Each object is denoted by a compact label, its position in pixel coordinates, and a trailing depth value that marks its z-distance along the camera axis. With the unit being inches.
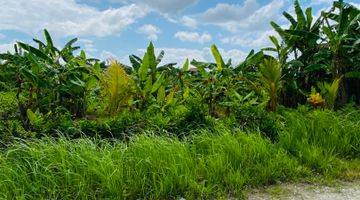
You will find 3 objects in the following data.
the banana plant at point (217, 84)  318.0
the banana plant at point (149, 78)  314.5
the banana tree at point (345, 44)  374.9
